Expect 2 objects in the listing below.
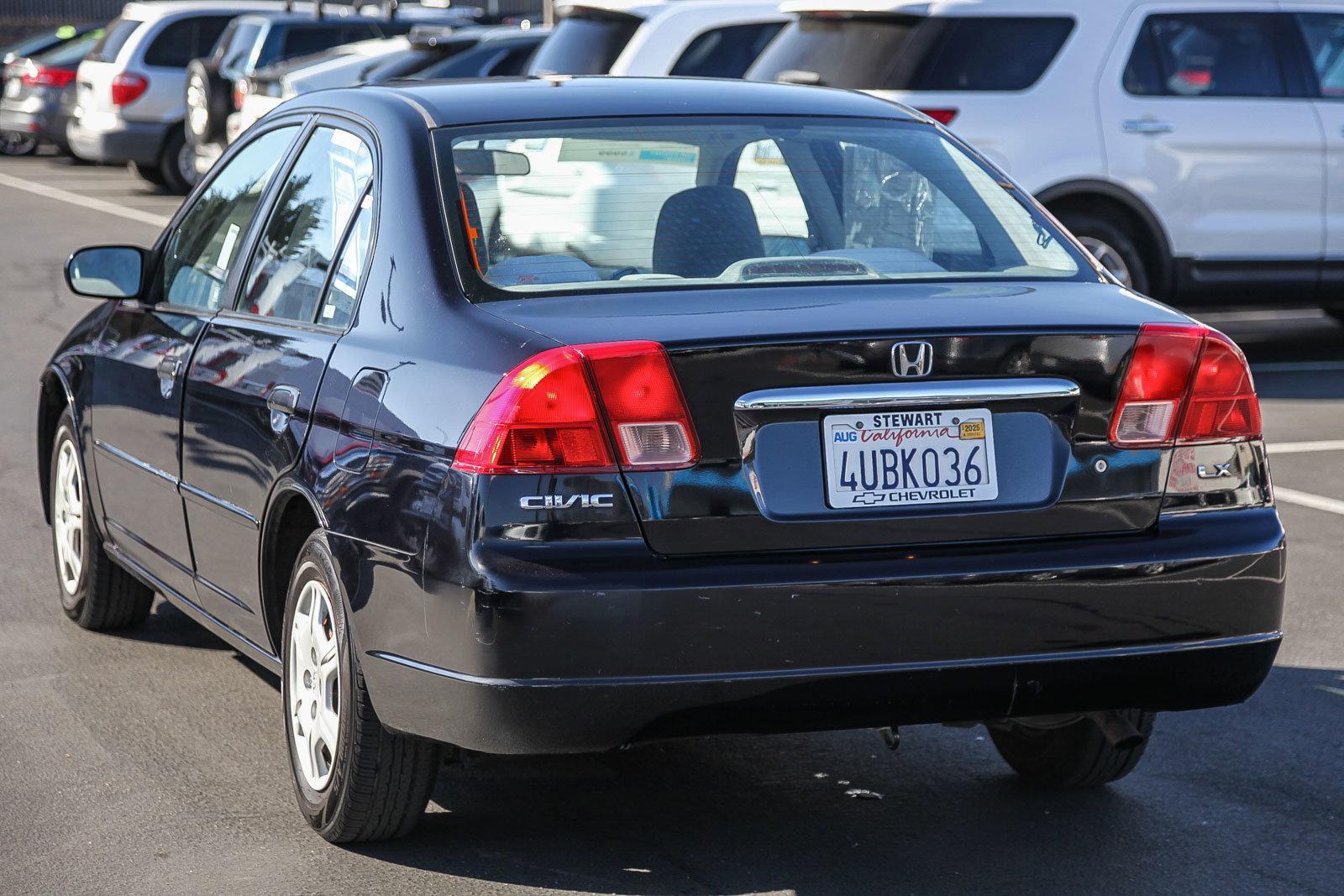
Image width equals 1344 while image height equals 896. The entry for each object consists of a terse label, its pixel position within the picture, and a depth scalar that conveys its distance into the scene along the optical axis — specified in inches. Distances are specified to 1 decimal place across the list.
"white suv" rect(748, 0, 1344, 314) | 424.5
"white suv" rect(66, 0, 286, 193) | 849.5
